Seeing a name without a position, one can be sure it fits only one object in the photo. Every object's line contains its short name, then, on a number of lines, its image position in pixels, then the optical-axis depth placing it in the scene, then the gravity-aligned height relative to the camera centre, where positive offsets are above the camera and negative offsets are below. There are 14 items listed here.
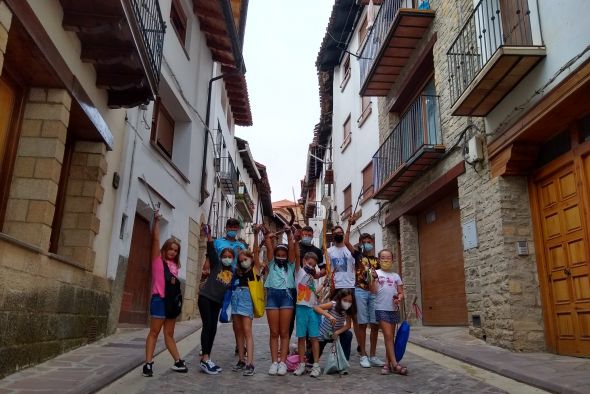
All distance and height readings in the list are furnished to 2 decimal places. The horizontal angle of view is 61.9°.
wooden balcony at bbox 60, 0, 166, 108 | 5.86 +3.44
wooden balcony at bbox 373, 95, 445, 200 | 9.96 +3.91
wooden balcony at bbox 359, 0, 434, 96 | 10.52 +6.28
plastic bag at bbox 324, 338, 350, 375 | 5.43 -0.42
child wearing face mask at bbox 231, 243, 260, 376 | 5.55 +0.23
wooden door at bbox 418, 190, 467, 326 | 9.70 +1.23
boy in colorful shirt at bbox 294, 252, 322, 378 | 5.50 +0.13
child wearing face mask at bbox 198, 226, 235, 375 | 5.48 +0.29
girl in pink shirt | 5.12 +0.21
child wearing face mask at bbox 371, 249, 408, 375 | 5.60 +0.28
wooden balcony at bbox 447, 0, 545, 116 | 6.51 +3.99
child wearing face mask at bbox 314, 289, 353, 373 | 5.50 +0.04
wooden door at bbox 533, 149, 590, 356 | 6.22 +1.03
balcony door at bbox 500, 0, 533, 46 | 6.90 +4.35
